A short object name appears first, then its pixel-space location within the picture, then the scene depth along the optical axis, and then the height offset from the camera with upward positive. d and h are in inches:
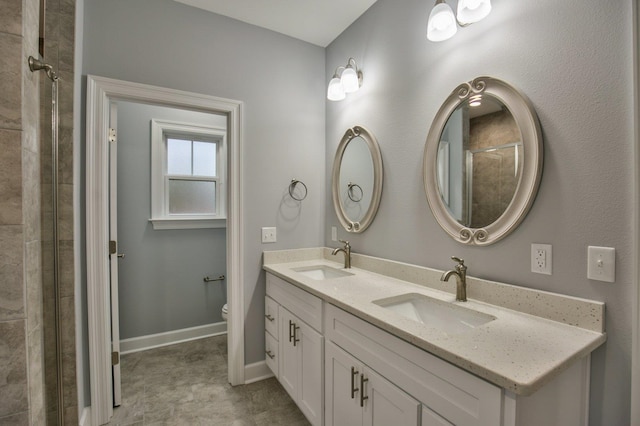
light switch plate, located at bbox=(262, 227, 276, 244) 91.3 -7.7
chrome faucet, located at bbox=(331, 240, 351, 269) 85.6 -12.5
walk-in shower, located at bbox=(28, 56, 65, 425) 48.1 -16.7
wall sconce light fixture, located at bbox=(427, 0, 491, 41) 49.8 +34.4
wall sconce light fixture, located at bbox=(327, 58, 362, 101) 81.2 +36.4
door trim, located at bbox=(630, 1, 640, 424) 36.2 -1.0
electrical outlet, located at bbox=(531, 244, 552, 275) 45.3 -7.6
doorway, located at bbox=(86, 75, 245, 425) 69.3 -2.0
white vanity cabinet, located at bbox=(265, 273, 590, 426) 32.6 -24.2
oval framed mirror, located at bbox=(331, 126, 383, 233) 79.8 +9.1
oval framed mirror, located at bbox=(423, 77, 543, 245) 48.0 +9.1
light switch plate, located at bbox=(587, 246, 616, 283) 39.1 -7.3
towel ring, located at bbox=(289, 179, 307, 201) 95.5 +7.9
